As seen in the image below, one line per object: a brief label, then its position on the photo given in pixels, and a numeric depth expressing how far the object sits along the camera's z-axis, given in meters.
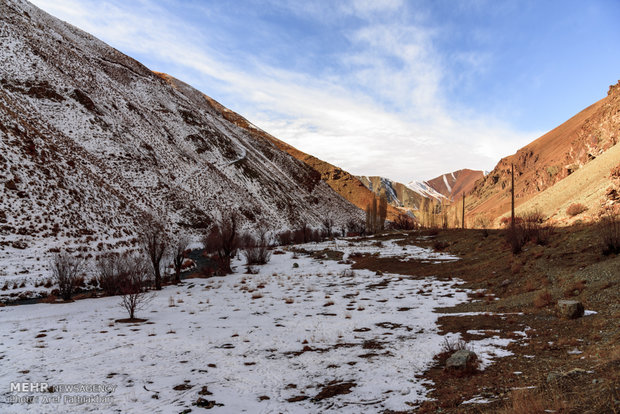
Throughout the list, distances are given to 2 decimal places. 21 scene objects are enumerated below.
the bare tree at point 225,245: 27.91
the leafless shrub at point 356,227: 79.08
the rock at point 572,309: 8.77
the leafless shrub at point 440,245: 34.22
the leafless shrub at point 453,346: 7.84
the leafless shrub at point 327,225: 76.17
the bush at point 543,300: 10.57
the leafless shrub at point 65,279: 17.39
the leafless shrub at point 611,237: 13.02
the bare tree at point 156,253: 21.05
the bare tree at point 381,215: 90.29
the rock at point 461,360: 6.75
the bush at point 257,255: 32.90
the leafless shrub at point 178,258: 24.08
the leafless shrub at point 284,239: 62.91
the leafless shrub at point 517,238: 19.25
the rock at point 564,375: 5.35
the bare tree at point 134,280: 18.23
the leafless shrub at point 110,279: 19.42
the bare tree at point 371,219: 88.06
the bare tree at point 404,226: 91.71
